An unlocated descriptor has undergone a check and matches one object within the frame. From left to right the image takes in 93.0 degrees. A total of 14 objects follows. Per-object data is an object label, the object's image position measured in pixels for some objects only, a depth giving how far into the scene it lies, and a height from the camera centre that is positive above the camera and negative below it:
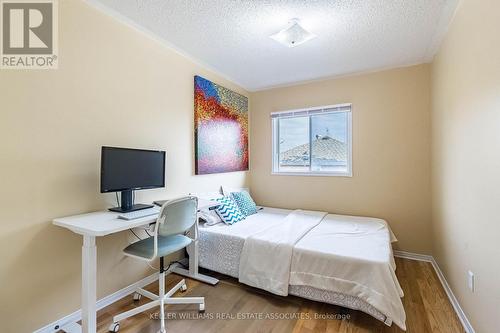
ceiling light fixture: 2.14 +1.22
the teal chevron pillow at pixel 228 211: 2.85 -0.57
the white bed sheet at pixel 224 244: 2.43 -0.84
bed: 1.78 -0.82
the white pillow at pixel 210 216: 2.78 -0.61
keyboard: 1.73 -0.38
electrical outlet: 1.66 -0.83
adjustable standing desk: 1.50 -0.52
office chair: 1.73 -0.64
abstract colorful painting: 3.01 +0.53
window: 3.49 +0.38
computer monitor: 1.81 -0.05
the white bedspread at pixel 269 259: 2.13 -0.88
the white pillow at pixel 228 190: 3.38 -0.37
